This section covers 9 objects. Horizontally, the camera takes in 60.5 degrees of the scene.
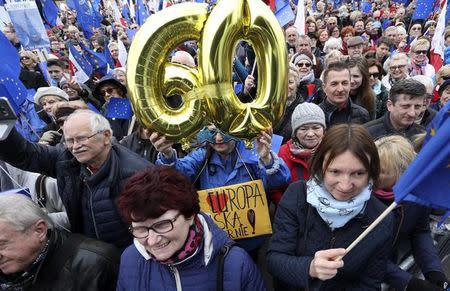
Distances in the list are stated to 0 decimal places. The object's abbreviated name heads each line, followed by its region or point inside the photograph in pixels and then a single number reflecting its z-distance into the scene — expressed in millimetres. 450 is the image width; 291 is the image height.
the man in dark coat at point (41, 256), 1498
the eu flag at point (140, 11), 7057
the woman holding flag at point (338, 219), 1497
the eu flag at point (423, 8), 6688
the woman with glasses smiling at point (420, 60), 4746
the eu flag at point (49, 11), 6400
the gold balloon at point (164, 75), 1340
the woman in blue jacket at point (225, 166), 2057
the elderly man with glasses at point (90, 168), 1920
